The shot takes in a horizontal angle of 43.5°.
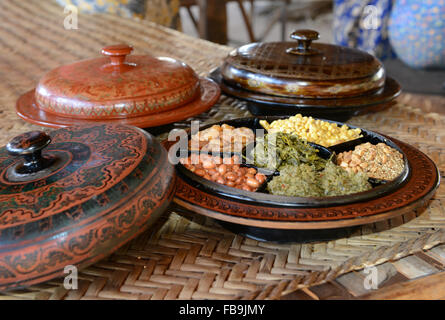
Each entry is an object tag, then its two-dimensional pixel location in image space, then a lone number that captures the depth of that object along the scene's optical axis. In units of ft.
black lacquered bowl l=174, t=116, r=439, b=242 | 1.63
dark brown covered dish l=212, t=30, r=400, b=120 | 2.45
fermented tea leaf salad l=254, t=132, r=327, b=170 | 1.98
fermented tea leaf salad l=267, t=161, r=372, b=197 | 1.78
